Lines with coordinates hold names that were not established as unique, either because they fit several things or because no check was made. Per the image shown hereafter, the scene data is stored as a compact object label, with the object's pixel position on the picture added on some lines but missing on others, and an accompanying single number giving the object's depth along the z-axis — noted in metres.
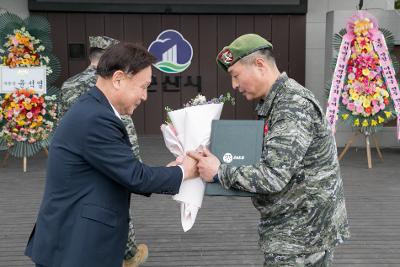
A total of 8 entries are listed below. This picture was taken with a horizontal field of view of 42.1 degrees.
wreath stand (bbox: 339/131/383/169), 7.45
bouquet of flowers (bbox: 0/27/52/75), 6.85
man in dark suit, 1.94
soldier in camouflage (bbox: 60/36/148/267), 3.66
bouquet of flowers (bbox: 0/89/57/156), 6.90
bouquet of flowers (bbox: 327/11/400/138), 7.16
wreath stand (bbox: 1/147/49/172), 7.15
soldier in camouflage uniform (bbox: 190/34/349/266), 1.96
